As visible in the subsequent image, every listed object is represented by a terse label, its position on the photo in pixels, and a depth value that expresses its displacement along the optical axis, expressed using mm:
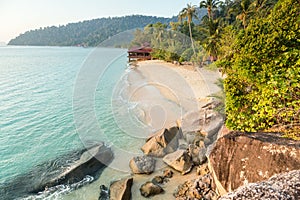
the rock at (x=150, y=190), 7164
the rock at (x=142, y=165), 8484
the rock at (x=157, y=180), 7758
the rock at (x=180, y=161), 8226
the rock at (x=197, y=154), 8477
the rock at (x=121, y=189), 7164
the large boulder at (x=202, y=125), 10133
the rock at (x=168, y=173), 8055
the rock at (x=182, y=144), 10062
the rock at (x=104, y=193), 7553
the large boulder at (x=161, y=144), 9594
